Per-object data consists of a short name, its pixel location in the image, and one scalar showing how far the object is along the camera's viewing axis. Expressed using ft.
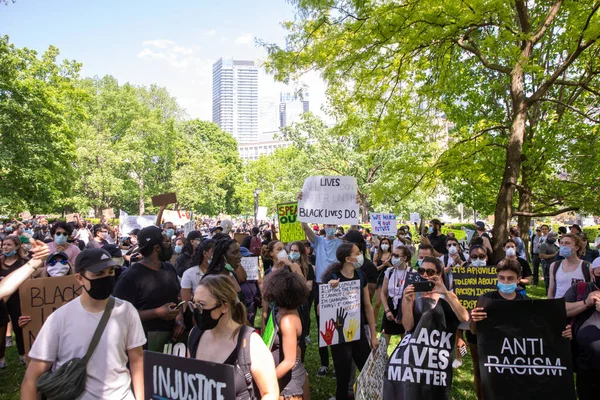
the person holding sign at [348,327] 15.56
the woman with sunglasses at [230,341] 8.75
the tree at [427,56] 30.78
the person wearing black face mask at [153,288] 13.48
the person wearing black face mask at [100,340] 9.01
